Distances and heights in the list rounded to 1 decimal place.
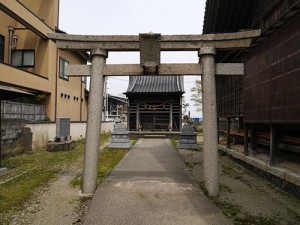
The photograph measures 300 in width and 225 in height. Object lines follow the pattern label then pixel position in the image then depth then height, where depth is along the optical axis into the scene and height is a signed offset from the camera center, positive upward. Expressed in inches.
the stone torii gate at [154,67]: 269.1 +59.9
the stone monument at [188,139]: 690.2 -46.2
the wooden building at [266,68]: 286.4 +74.8
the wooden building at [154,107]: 1018.1 +59.5
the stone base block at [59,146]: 574.6 -56.8
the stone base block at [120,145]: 674.8 -61.7
